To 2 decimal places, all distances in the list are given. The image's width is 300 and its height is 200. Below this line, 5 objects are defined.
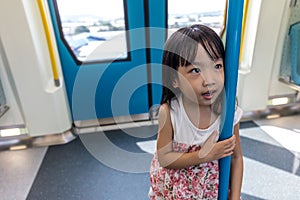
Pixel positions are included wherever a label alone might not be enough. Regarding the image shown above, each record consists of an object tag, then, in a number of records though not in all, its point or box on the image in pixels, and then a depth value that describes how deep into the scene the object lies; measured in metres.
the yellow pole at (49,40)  1.63
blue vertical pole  0.48
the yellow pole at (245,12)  1.82
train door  1.87
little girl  0.57
